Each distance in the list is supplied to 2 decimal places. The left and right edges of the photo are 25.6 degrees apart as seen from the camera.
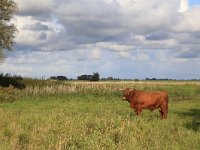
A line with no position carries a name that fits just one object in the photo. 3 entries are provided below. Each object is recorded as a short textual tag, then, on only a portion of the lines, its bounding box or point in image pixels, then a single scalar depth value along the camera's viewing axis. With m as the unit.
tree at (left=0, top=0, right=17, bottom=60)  48.19
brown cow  24.62
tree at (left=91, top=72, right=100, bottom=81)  123.50
